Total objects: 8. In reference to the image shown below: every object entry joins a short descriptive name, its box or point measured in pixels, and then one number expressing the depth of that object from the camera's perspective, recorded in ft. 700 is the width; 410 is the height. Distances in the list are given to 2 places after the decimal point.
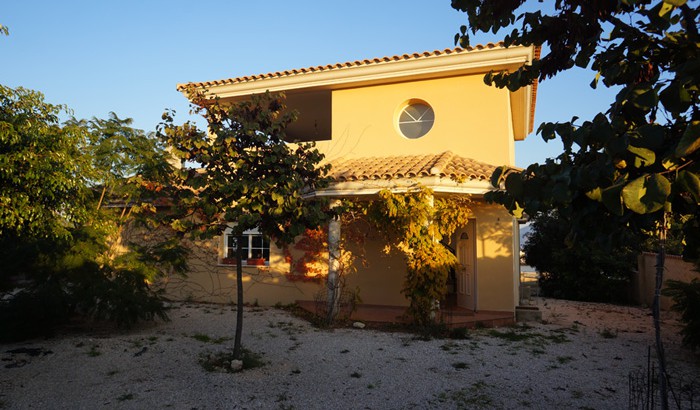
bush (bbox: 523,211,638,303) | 47.47
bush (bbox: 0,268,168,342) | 22.76
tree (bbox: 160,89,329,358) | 18.17
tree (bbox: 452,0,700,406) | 5.38
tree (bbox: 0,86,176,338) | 14.52
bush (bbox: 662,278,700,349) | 21.49
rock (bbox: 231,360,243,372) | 19.15
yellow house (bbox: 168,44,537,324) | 31.22
